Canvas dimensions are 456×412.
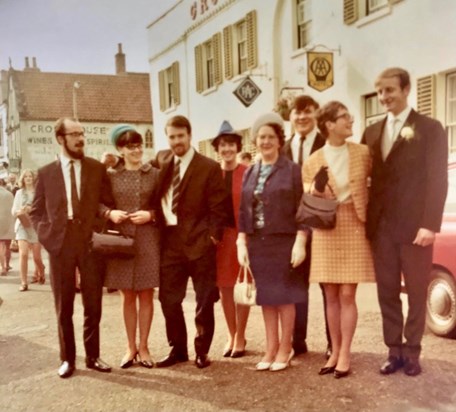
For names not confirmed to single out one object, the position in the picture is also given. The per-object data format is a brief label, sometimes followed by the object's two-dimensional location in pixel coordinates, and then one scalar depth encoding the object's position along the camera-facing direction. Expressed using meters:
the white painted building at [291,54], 6.90
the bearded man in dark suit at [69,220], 3.70
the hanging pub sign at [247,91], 10.35
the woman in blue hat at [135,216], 3.78
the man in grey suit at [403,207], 3.34
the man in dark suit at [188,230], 3.77
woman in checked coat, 3.43
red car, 4.27
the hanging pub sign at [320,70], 9.00
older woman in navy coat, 3.57
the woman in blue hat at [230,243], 3.96
